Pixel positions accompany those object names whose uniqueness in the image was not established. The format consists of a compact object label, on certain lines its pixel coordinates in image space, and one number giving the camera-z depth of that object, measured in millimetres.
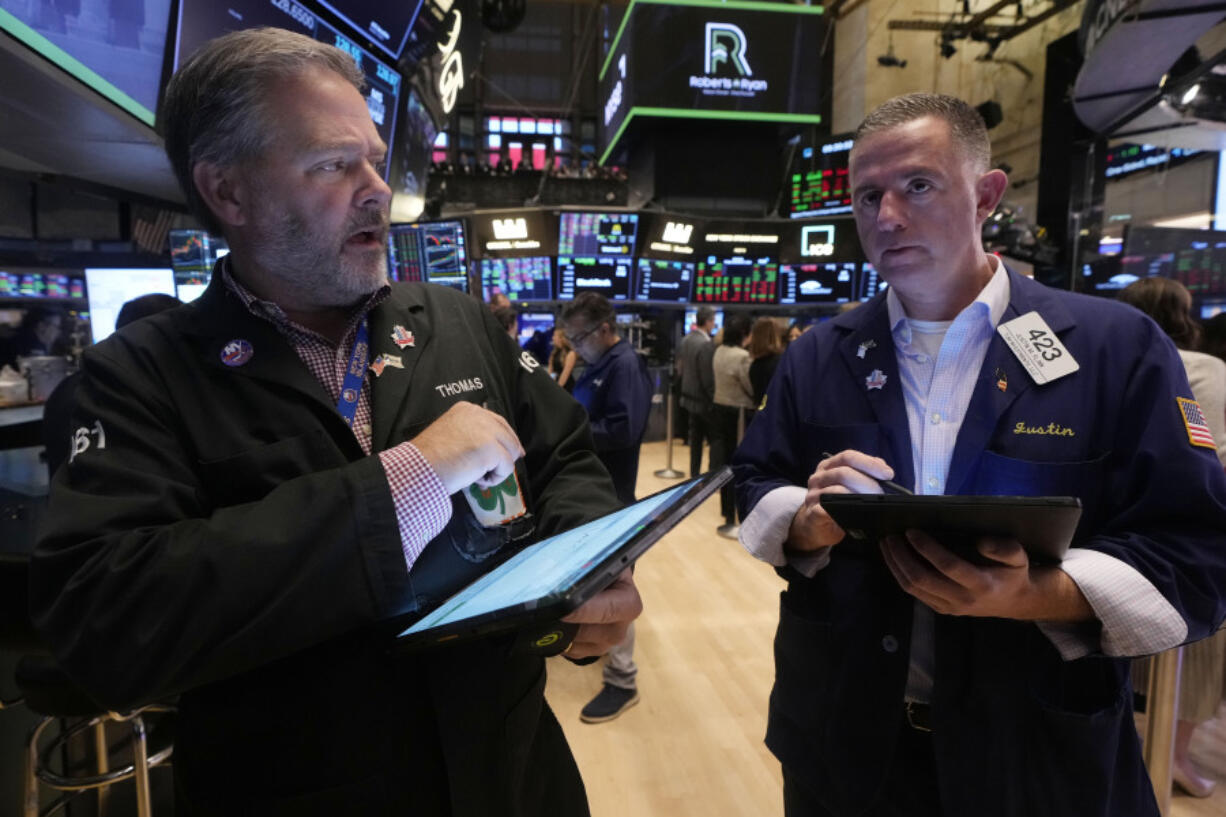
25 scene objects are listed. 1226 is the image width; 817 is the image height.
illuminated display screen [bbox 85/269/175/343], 3025
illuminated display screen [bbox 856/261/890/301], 8633
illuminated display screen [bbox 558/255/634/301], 7871
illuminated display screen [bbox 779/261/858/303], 8680
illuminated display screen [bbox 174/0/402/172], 2123
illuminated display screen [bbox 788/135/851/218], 8695
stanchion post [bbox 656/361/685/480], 7162
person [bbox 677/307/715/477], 6062
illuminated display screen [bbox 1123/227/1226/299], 6293
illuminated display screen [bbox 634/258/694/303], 8203
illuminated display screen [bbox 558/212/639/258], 7758
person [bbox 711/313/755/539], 5484
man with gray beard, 691
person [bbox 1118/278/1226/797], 2285
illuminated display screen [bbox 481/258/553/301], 7836
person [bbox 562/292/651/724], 3221
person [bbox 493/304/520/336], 5802
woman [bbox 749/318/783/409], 5012
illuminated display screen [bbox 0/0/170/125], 1581
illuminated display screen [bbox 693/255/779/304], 8609
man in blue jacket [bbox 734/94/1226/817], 951
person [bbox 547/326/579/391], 5295
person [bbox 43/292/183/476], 1962
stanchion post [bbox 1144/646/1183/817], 1561
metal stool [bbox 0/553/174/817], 1385
